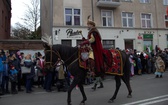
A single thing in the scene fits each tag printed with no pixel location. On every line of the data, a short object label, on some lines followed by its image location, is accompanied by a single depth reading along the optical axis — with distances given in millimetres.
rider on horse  6492
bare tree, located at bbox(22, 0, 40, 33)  37000
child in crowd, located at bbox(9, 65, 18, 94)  9484
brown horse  5977
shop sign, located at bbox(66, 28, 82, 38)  21922
